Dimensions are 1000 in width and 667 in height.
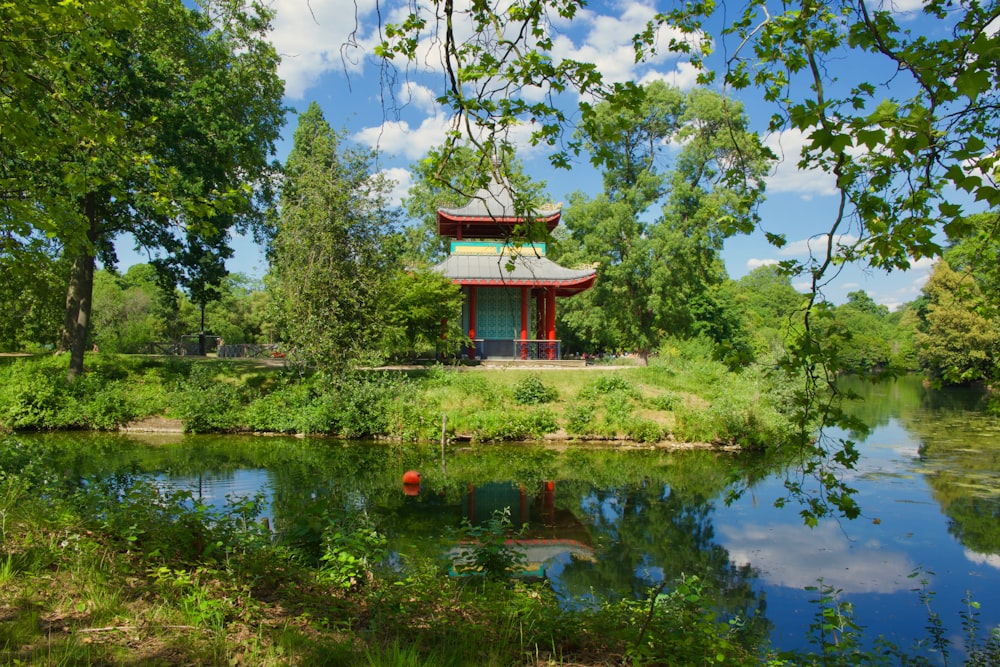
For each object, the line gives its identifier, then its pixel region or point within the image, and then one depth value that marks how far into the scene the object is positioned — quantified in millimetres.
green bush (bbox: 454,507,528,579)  5238
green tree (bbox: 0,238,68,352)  21297
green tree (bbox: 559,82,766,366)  26031
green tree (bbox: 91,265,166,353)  28375
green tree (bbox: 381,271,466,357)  16938
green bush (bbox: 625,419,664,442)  15898
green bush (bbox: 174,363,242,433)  16469
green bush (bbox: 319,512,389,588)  4570
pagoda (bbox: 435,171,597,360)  21172
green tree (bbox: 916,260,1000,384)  29141
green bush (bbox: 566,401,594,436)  16250
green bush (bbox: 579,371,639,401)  17219
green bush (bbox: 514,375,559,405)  17136
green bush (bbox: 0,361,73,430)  15805
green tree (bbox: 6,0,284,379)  16203
